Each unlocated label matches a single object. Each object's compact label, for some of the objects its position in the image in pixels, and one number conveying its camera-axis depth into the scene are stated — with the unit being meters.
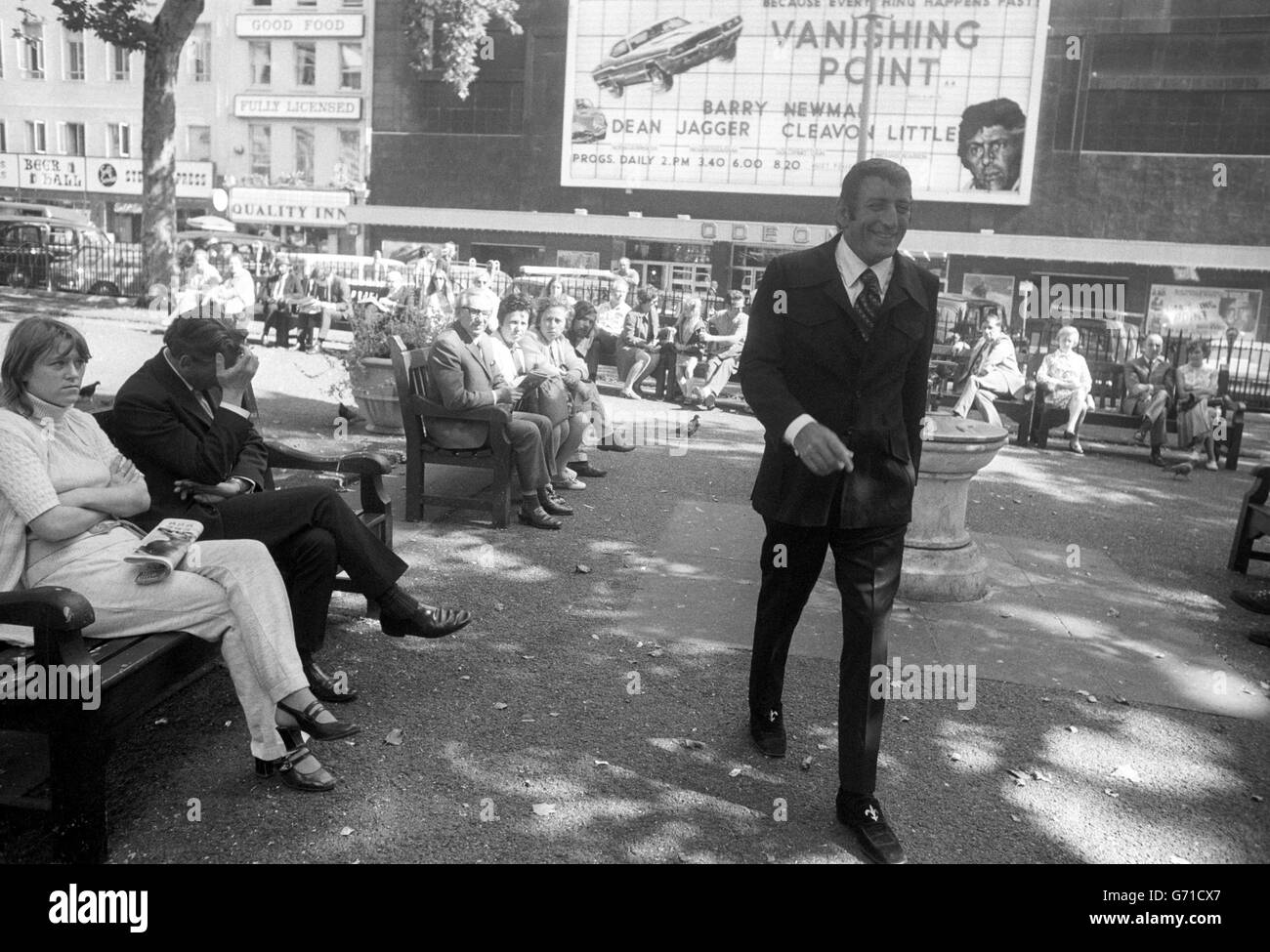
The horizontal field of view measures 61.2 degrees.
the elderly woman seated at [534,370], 8.04
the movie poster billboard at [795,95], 36.19
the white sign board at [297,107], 46.78
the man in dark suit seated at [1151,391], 12.14
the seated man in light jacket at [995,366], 13.16
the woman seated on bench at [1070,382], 12.63
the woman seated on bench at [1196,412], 12.25
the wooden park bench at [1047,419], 12.27
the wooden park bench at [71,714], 2.92
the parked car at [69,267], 24.67
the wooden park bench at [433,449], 7.04
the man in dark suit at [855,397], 3.49
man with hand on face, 4.07
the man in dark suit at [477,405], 6.96
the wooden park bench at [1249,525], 7.26
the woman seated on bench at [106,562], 3.36
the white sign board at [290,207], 45.00
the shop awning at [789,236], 34.56
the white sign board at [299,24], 46.28
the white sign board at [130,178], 47.78
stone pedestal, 5.98
